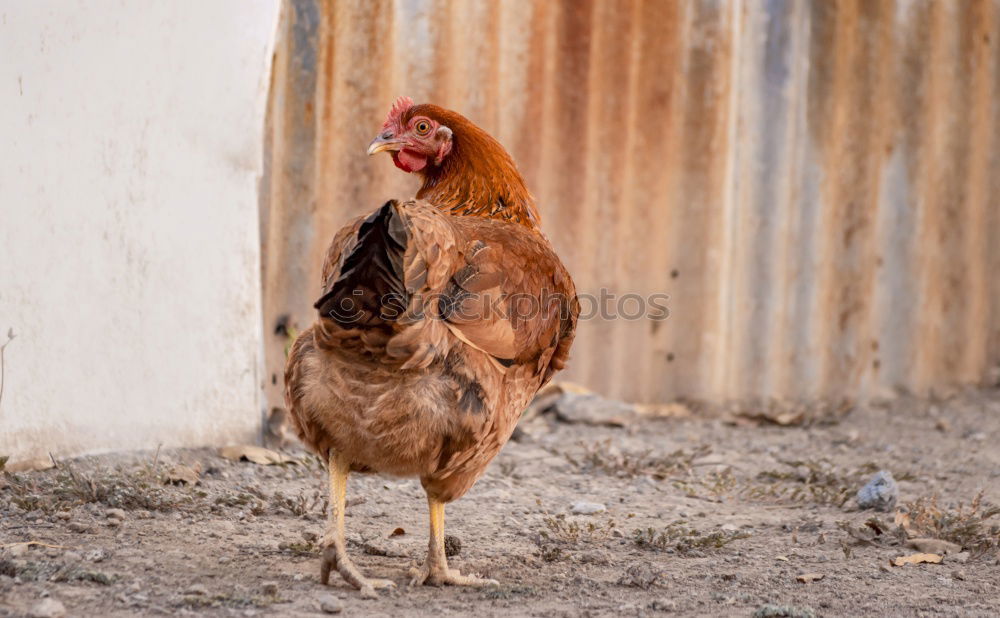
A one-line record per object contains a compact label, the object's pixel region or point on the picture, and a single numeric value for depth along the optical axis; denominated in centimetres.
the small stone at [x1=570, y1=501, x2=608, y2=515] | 877
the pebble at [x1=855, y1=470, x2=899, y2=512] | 878
